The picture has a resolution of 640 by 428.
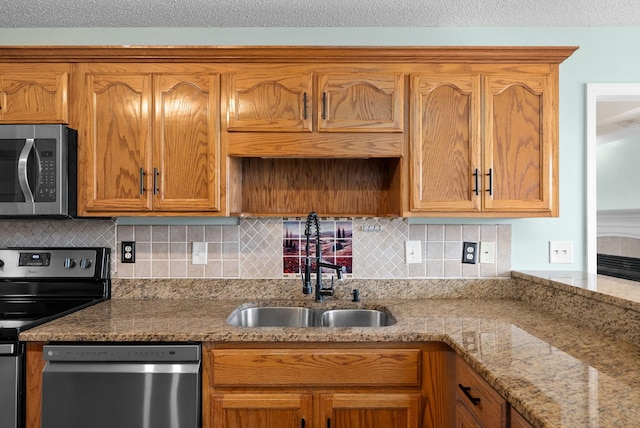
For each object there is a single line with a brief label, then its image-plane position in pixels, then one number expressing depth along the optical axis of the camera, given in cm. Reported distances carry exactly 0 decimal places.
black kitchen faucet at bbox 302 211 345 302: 213
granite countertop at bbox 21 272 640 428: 100
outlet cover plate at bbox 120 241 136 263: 233
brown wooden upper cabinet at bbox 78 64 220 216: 201
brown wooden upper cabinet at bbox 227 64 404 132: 201
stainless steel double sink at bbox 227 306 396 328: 216
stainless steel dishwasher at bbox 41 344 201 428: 162
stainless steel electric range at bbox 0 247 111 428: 224
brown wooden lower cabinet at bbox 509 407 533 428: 101
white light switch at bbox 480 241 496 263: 233
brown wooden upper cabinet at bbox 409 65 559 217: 200
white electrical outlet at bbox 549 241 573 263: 235
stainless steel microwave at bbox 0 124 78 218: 193
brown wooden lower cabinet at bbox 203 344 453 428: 164
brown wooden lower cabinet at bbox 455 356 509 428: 116
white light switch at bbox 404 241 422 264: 232
